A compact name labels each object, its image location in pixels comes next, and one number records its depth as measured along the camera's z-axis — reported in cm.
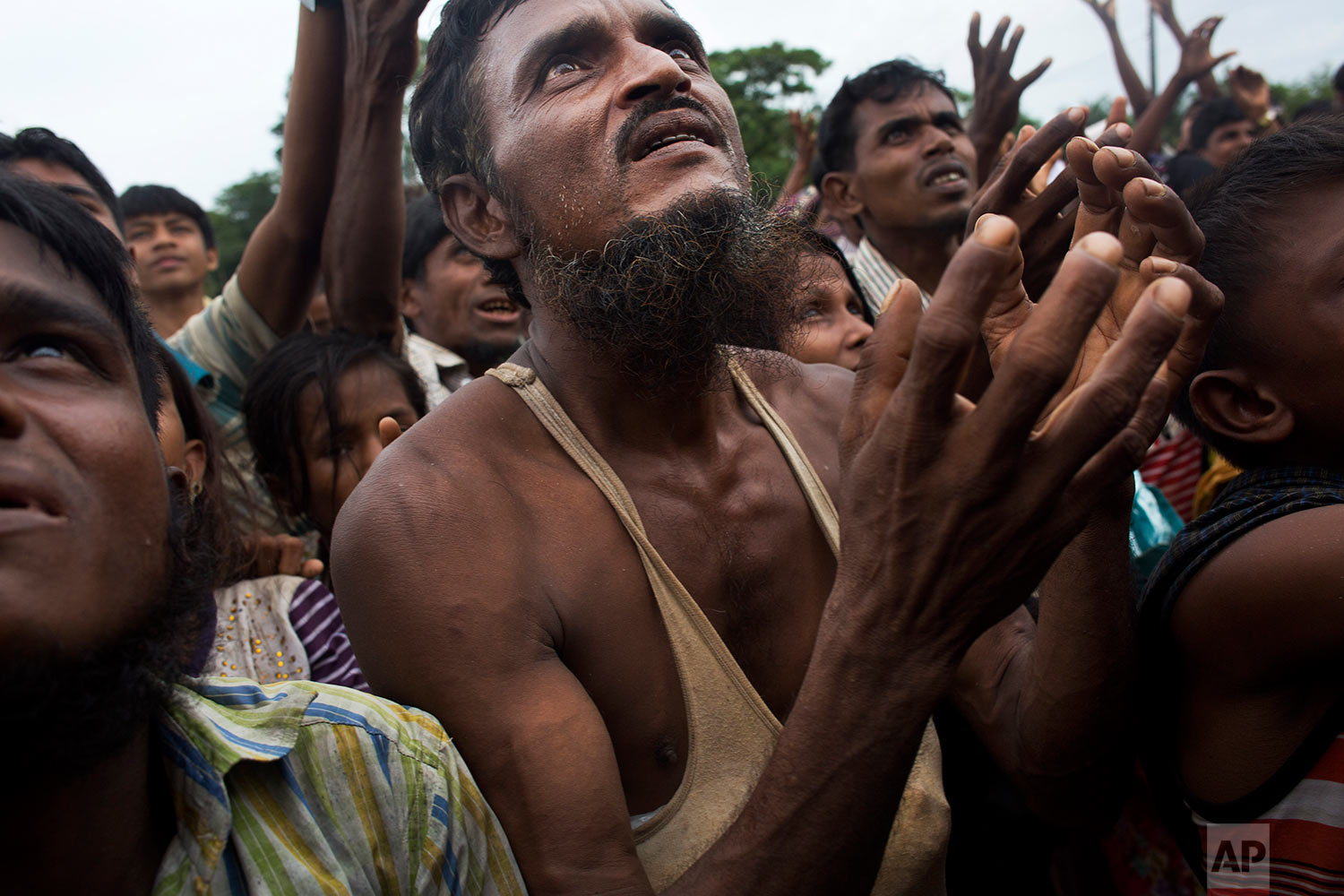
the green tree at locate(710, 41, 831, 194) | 2698
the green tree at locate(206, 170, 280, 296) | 4356
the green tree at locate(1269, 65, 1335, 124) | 4116
